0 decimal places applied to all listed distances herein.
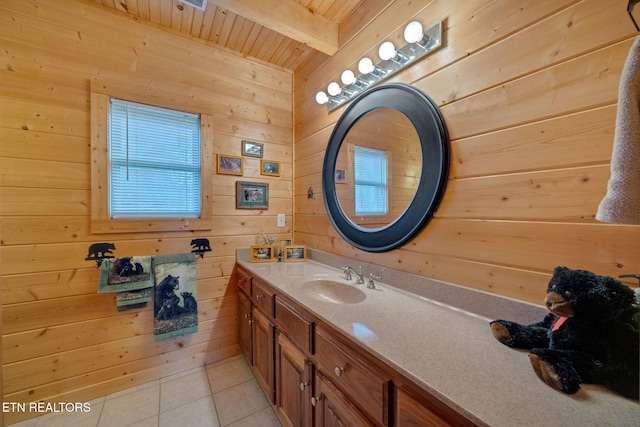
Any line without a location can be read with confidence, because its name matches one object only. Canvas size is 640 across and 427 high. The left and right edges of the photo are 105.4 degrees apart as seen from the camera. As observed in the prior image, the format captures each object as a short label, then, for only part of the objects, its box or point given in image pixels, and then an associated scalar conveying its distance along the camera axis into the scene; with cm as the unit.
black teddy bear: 56
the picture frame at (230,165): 204
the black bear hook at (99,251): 164
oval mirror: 118
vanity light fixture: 118
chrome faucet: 149
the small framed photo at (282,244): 216
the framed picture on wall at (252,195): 213
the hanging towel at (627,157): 44
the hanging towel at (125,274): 162
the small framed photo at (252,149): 215
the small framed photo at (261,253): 208
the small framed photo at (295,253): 210
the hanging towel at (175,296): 180
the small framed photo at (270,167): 223
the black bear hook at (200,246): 195
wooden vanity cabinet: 68
